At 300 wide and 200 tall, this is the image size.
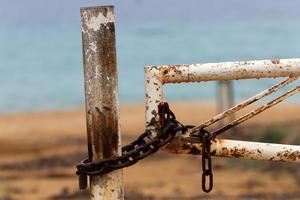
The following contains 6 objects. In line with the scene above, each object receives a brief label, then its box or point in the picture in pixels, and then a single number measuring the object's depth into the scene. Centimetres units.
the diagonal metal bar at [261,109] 650
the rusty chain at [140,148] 620
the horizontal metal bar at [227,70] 636
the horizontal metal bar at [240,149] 647
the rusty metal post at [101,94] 614
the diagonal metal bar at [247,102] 641
